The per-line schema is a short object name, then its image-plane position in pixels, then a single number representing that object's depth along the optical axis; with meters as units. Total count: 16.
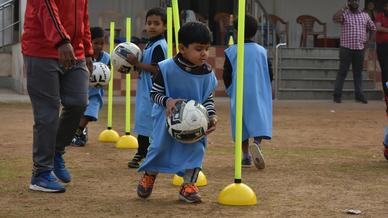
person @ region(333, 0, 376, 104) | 30.02
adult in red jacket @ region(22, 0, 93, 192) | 10.58
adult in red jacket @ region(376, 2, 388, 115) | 30.30
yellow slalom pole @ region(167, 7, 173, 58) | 12.73
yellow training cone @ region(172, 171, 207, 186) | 11.86
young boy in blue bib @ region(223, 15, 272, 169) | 14.21
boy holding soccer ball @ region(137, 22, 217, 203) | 10.35
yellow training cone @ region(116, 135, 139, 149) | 16.75
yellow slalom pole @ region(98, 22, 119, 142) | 17.95
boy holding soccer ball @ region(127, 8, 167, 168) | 13.59
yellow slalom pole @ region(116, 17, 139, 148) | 16.75
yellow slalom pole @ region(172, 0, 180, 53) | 12.40
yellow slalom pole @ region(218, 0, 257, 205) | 10.24
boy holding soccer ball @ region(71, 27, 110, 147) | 16.97
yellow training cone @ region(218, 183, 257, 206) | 10.24
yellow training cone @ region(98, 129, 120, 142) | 17.95
